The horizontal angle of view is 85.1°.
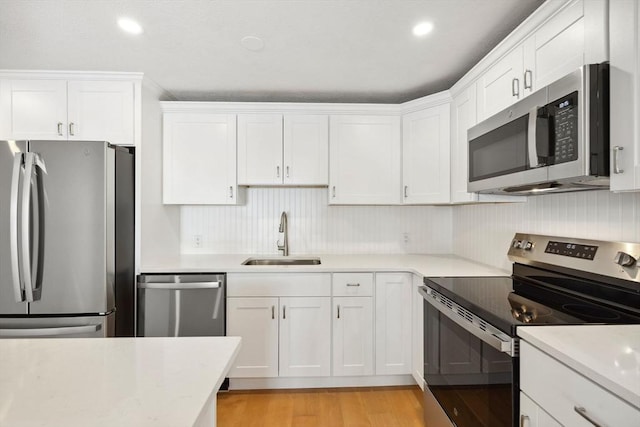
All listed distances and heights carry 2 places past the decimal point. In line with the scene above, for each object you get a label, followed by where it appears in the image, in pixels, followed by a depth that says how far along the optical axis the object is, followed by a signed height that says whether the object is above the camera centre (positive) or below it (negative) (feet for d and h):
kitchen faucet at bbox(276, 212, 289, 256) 9.96 -0.60
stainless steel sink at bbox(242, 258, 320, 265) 9.72 -1.38
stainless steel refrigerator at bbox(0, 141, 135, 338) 6.74 -0.52
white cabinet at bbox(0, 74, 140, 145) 7.88 +2.35
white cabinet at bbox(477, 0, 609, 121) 4.00 +2.20
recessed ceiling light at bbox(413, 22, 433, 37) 5.95 +3.22
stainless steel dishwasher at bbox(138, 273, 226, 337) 7.88 -2.13
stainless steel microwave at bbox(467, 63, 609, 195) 3.78 +0.94
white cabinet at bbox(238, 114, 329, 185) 9.23 +1.68
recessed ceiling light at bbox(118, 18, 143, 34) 5.84 +3.21
